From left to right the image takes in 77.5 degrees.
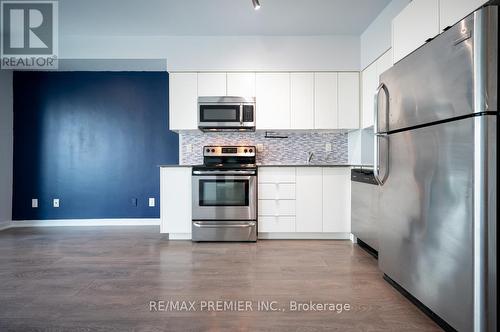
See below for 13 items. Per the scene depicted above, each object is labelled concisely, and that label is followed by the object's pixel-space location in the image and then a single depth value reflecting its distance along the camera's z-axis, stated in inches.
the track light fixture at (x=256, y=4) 108.1
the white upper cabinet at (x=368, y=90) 138.9
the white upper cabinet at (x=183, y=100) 158.4
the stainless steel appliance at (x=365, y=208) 117.5
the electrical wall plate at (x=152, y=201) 185.6
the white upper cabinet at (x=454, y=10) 61.4
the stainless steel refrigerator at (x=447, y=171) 53.7
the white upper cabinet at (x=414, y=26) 75.4
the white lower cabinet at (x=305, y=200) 146.8
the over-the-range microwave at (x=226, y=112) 155.7
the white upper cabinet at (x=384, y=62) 123.2
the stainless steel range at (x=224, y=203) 143.3
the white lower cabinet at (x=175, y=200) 146.9
